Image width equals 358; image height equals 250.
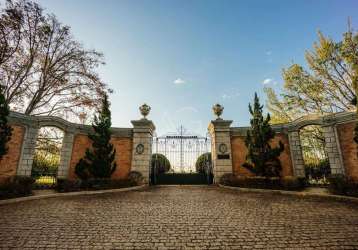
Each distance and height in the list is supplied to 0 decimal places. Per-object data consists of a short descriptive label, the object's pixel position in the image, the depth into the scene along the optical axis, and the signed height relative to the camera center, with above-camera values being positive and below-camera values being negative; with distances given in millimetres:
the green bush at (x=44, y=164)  13029 +164
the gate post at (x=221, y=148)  12180 +1234
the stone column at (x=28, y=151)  10000 +838
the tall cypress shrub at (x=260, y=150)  10594 +958
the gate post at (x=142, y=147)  12027 +1291
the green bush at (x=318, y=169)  12719 -194
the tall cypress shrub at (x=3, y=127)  8156 +1789
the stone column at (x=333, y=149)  10102 +967
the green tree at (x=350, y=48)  13406 +8884
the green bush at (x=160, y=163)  13234 +231
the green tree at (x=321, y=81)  14146 +7364
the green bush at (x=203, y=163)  13364 +260
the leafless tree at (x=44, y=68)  13539 +7975
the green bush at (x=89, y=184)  9520 -974
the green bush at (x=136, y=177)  11370 -707
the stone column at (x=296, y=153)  11586 +851
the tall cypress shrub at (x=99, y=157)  10680 +540
